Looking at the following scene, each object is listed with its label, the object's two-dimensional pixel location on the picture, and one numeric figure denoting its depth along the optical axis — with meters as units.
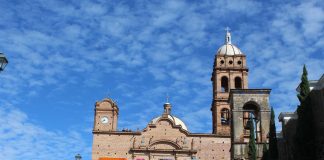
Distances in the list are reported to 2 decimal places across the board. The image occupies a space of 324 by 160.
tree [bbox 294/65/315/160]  20.55
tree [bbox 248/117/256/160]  27.07
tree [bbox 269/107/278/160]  24.33
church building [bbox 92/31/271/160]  45.25
